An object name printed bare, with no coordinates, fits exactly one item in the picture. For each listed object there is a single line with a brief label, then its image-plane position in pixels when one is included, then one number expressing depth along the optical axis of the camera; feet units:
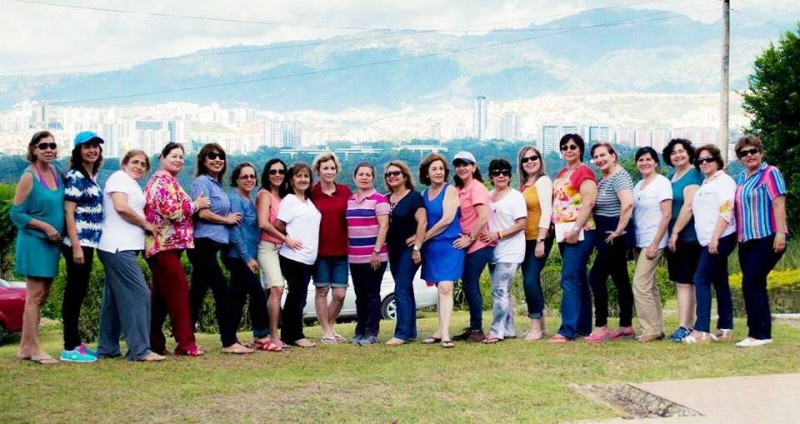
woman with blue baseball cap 29.53
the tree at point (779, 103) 90.17
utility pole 93.81
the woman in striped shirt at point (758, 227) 31.63
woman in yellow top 34.22
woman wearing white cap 33.96
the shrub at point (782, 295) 50.31
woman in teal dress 29.07
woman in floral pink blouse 30.55
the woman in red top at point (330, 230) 33.99
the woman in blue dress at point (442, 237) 33.73
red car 50.80
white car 61.22
